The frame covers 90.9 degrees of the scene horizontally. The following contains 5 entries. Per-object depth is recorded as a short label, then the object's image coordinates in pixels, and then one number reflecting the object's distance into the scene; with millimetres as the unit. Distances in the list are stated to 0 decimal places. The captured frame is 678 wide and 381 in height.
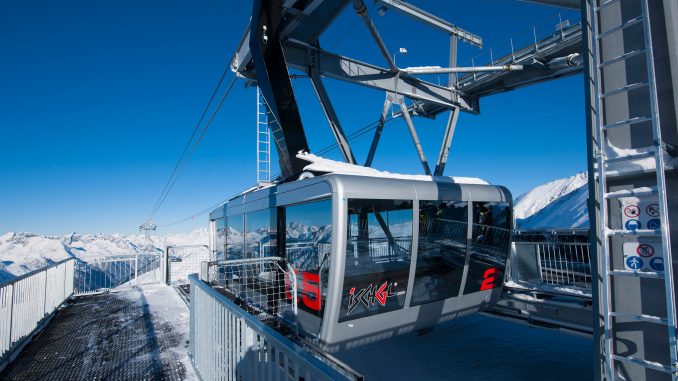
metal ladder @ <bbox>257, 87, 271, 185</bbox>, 10047
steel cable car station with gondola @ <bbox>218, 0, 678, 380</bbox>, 2299
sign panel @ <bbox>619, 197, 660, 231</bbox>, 2365
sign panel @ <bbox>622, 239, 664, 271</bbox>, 2330
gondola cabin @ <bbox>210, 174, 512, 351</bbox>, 4305
